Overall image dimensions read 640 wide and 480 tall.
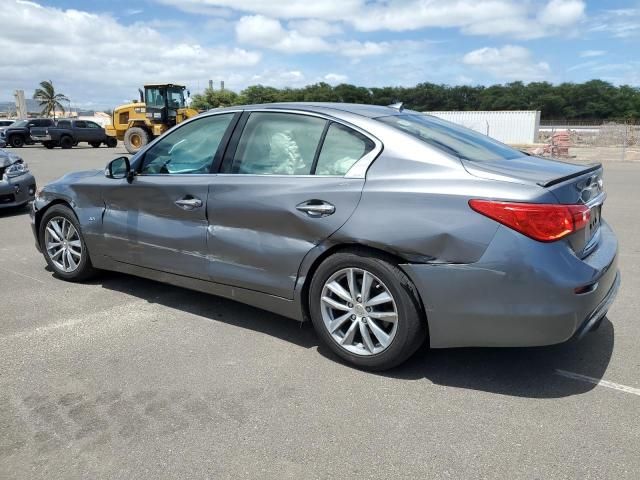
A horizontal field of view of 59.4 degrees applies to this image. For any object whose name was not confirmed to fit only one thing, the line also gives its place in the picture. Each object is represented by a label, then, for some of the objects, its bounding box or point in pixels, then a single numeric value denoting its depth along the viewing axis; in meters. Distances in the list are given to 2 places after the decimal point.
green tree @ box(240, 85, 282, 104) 73.47
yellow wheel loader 24.69
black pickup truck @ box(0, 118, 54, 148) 32.78
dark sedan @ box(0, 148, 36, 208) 8.86
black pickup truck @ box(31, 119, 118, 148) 31.08
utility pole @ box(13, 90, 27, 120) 60.28
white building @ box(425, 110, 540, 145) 41.47
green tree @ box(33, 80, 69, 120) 95.88
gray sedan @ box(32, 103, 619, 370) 2.96
